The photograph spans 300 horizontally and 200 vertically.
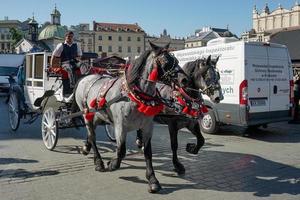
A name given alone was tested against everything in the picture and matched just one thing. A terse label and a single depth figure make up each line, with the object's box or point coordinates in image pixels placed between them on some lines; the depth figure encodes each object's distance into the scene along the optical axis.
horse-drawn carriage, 8.82
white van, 10.65
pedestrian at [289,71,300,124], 14.75
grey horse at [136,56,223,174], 7.04
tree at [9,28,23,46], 85.38
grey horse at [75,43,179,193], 5.79
